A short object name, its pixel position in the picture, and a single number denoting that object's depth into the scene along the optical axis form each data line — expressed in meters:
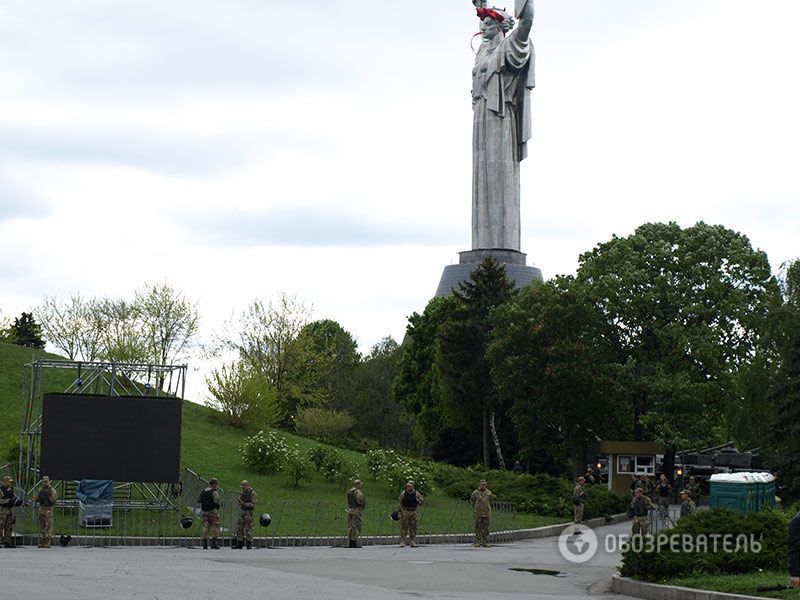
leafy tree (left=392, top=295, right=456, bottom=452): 75.94
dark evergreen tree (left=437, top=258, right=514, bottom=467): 63.53
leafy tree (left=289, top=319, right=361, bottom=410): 78.34
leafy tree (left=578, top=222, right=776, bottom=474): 54.12
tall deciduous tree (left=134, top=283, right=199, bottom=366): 75.93
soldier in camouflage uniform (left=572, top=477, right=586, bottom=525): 38.06
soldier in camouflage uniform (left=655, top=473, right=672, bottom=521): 43.34
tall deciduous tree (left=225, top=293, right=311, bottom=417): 75.00
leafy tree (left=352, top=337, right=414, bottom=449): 101.44
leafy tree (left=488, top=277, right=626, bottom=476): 55.84
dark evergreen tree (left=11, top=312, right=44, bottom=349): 78.25
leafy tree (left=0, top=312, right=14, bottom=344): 73.29
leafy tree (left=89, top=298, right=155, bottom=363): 73.00
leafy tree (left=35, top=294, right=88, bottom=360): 79.88
